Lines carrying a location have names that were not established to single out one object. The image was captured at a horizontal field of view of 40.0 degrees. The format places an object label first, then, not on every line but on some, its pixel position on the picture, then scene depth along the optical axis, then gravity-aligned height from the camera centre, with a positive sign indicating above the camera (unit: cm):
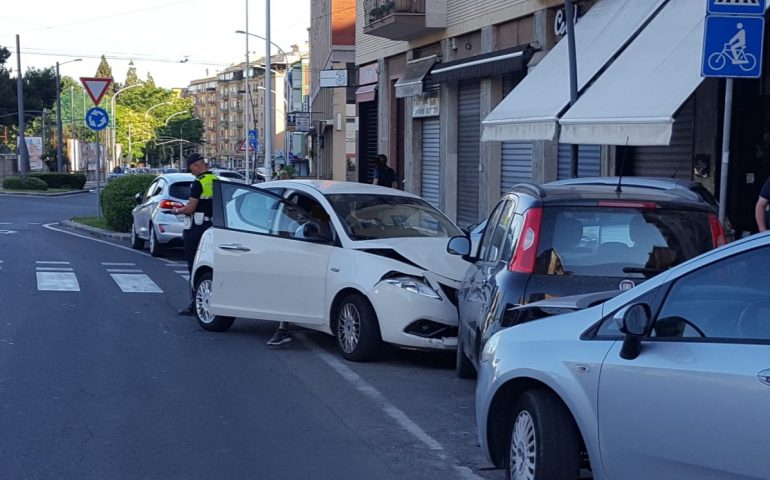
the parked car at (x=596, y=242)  681 -70
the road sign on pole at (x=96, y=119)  2689 +28
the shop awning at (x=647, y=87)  1110 +55
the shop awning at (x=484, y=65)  1839 +129
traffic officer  1270 -98
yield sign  2519 +105
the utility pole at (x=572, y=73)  1277 +77
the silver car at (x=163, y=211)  2008 -156
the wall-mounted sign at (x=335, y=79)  3117 +156
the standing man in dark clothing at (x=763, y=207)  1029 -70
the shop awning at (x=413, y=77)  2367 +127
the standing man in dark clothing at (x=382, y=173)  1934 -74
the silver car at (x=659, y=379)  416 -105
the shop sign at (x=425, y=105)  2391 +63
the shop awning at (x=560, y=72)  1402 +90
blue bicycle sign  848 +71
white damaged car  937 -124
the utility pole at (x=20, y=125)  5047 +21
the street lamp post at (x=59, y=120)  5787 +53
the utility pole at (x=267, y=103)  3497 +100
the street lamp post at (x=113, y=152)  9943 -221
